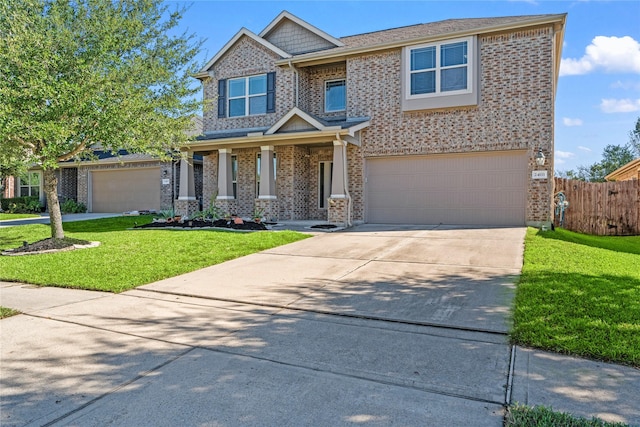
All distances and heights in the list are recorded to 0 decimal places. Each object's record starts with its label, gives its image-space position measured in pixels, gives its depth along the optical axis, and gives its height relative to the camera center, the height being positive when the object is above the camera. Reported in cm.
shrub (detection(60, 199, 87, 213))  2219 -45
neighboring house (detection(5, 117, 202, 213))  2020 +88
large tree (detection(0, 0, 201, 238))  811 +262
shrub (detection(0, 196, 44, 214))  2341 -37
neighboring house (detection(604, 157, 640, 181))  1819 +154
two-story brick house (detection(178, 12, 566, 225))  1288 +273
